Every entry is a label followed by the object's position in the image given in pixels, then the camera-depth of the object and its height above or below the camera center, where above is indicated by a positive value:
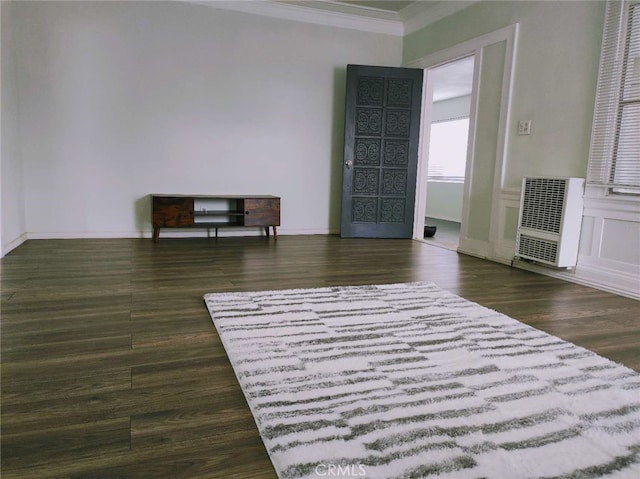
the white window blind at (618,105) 3.20 +0.55
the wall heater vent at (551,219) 3.53 -0.32
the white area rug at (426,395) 1.30 -0.80
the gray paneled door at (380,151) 5.50 +0.27
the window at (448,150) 8.42 +0.48
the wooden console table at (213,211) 4.92 -0.51
